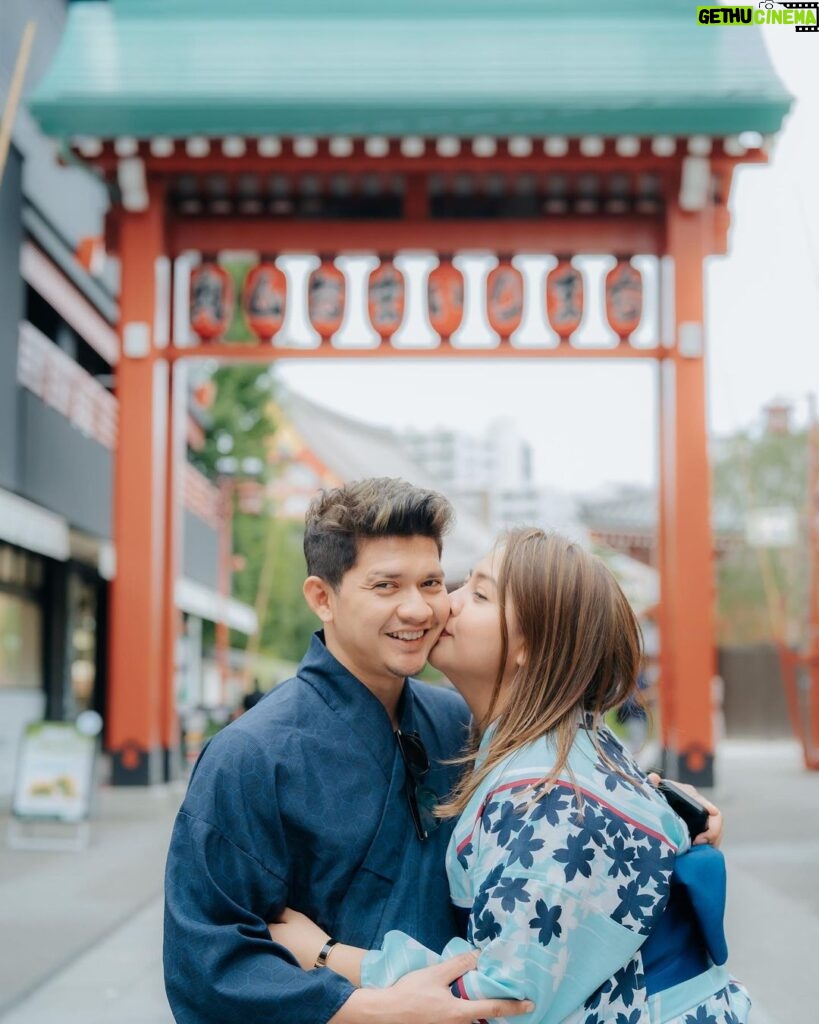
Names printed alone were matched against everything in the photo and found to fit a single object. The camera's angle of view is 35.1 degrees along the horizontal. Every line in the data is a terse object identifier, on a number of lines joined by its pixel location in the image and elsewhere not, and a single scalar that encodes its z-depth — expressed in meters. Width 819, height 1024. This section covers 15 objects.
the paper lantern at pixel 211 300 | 12.42
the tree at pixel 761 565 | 37.06
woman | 1.99
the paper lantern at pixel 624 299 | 12.15
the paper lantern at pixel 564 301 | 12.10
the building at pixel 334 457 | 50.26
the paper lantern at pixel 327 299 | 12.17
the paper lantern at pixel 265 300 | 12.30
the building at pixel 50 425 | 12.48
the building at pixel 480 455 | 117.25
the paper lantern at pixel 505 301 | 12.14
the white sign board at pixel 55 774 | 9.09
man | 2.06
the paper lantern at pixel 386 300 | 12.12
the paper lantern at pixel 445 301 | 12.17
